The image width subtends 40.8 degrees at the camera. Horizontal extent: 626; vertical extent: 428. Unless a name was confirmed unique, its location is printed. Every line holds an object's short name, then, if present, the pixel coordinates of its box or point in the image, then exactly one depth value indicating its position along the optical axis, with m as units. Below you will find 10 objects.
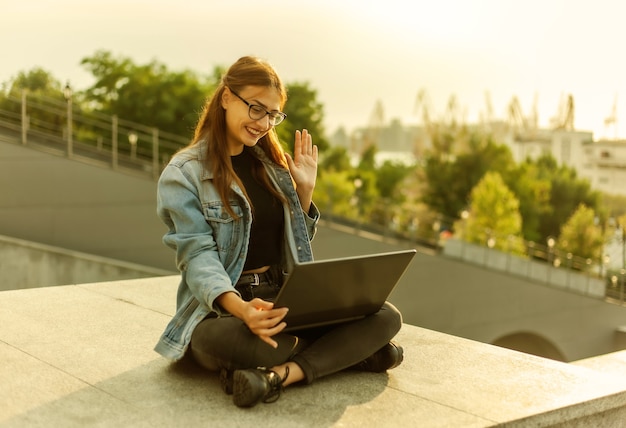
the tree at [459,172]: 63.28
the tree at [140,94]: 36.12
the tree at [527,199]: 64.00
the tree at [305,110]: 45.09
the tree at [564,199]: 68.62
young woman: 3.19
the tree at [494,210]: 51.74
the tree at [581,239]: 61.59
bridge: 14.99
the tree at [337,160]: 74.62
